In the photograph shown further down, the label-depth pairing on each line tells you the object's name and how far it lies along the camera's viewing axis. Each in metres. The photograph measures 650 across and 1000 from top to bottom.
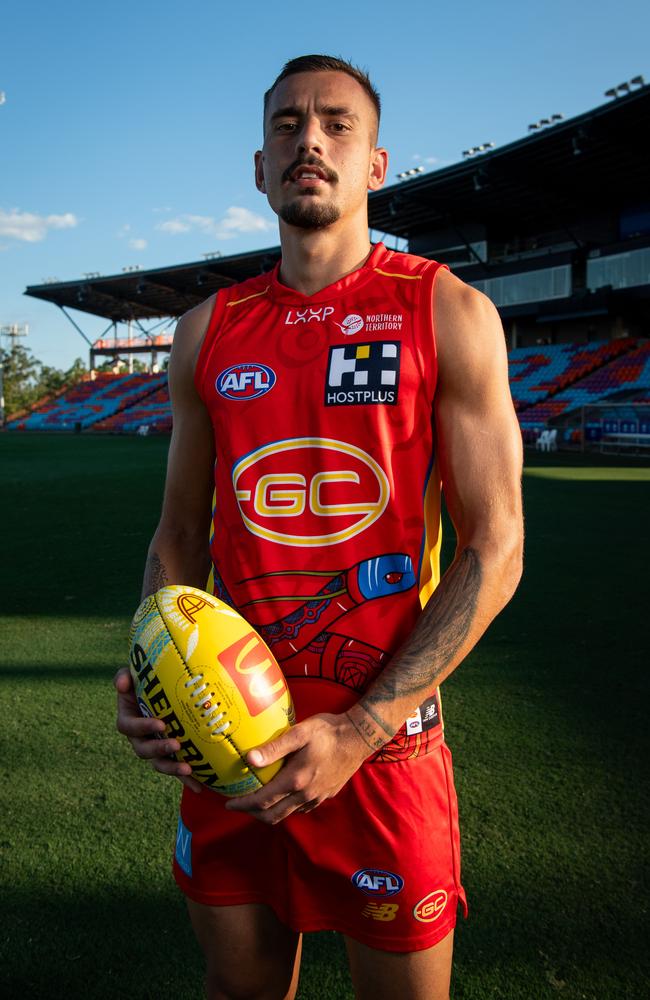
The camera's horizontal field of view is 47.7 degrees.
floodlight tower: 70.31
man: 1.54
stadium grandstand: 26.27
